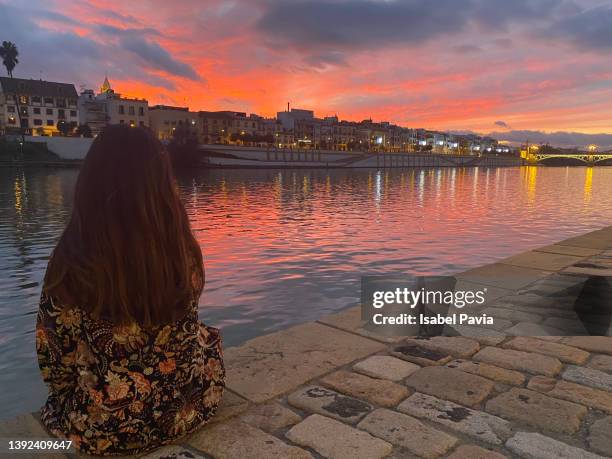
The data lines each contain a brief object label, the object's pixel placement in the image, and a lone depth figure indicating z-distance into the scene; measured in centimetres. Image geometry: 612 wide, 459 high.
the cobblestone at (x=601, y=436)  265
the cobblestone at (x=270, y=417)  294
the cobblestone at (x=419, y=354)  390
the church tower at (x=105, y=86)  10814
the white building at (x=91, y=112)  8894
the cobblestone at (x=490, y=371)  352
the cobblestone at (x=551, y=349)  392
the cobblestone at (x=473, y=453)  257
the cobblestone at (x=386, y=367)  362
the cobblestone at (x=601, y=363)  373
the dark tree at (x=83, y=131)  7694
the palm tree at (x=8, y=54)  7353
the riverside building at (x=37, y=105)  8062
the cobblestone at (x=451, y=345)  406
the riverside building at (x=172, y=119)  9562
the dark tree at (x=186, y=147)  8394
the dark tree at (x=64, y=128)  7631
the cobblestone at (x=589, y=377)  344
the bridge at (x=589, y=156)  16452
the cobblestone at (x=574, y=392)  316
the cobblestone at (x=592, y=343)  413
